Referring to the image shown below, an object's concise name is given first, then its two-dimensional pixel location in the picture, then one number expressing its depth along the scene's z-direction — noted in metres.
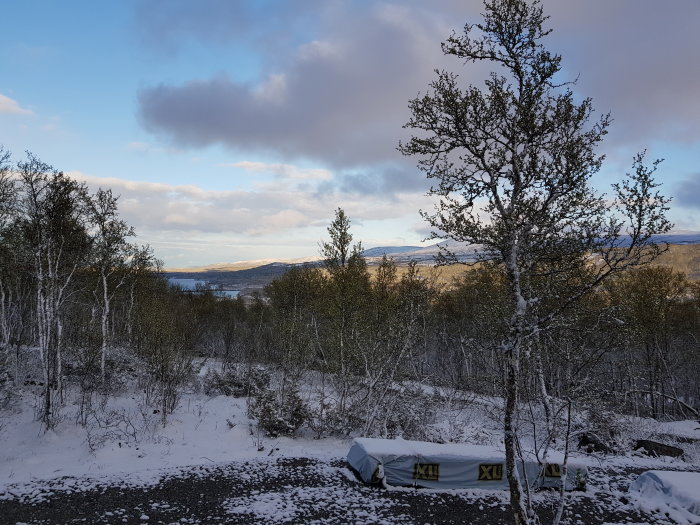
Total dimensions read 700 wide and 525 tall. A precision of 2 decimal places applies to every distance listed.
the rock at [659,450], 19.14
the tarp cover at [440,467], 12.25
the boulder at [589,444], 18.68
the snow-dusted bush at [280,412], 17.45
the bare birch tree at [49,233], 15.70
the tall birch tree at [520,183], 7.99
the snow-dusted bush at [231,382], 25.14
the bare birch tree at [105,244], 20.09
